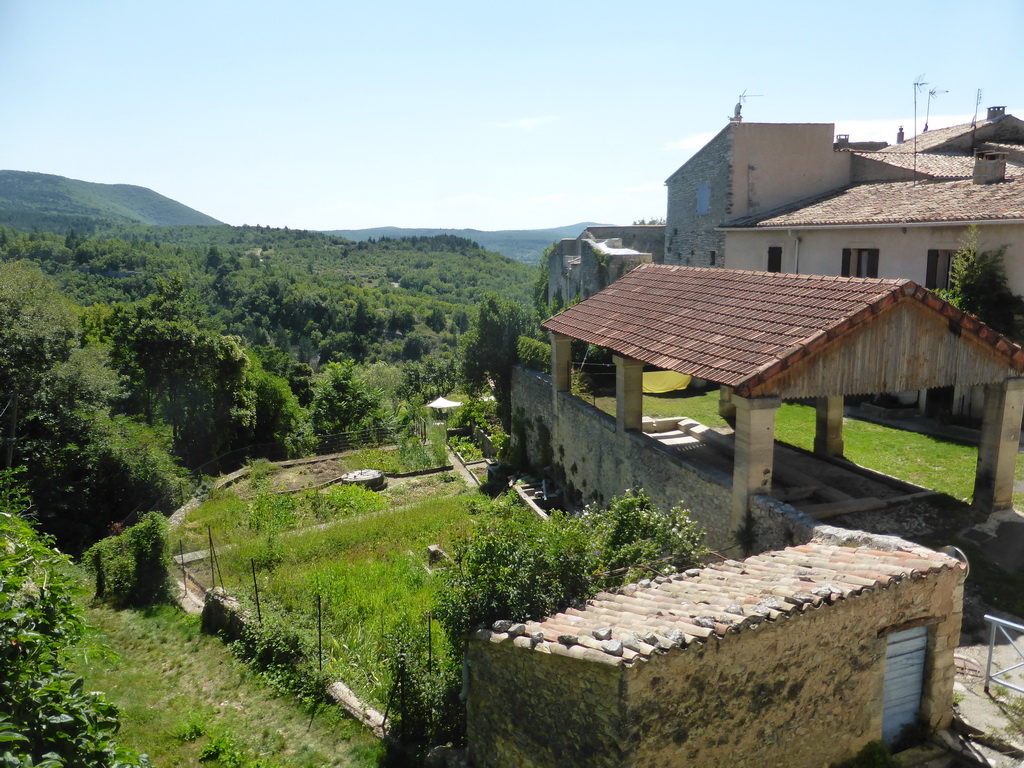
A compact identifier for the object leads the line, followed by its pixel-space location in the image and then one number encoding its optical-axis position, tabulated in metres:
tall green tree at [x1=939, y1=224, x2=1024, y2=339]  16.25
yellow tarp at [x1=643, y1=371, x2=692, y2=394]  17.60
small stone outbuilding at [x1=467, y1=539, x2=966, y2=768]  5.88
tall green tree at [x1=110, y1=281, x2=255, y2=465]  27.17
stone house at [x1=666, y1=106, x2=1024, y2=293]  17.66
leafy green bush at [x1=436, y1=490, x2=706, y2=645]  7.62
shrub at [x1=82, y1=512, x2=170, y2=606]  14.30
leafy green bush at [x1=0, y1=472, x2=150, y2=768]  4.53
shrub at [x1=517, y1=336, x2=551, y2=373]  20.88
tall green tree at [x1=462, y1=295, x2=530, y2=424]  23.62
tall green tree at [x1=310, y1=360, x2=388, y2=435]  32.72
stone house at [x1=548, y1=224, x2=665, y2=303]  27.08
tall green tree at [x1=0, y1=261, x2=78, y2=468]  20.11
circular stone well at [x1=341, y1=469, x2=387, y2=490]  22.58
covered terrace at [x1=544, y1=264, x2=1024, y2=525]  9.50
